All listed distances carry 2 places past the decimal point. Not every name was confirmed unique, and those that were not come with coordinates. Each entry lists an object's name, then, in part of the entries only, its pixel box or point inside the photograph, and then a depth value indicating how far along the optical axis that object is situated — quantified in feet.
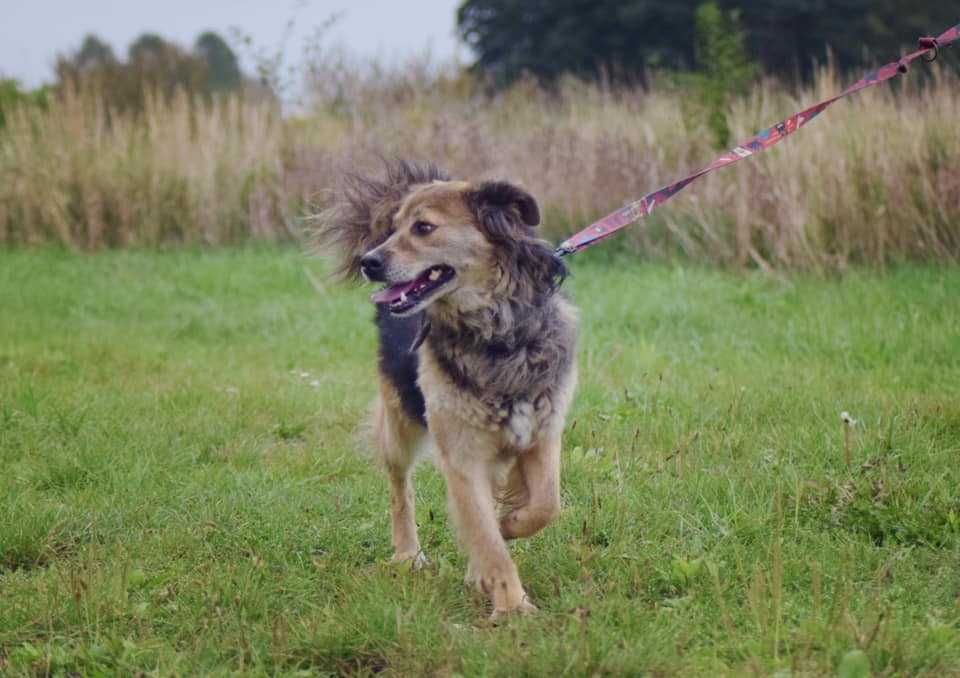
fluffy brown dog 12.12
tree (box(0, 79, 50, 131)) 50.90
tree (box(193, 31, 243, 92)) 78.57
